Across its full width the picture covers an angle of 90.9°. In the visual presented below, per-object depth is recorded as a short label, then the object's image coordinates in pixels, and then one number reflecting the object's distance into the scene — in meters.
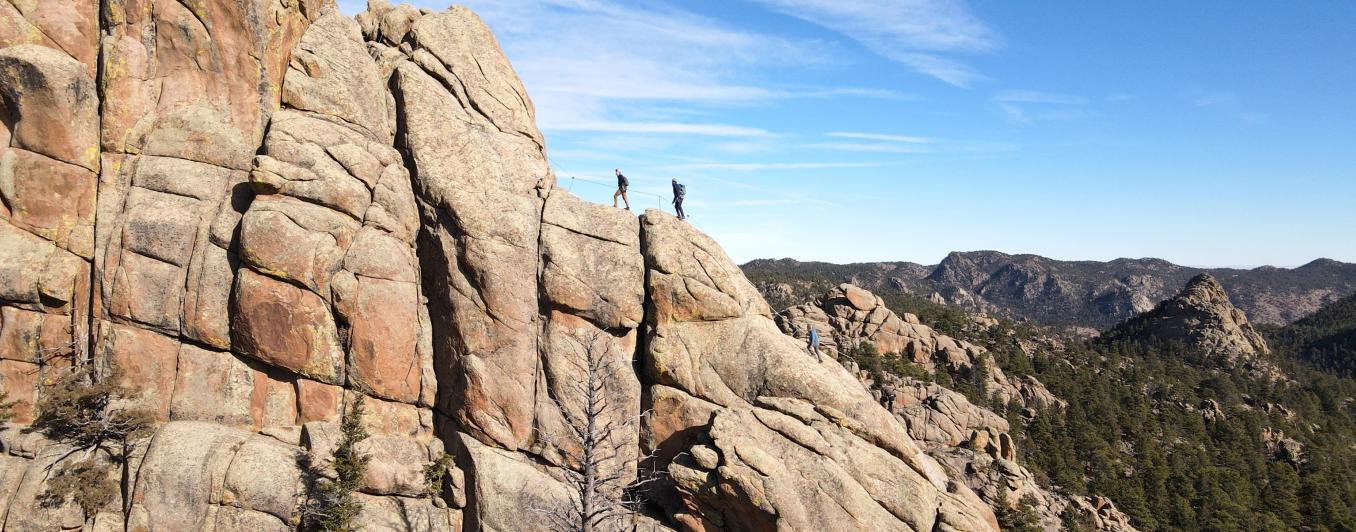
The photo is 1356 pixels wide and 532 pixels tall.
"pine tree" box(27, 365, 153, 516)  23.86
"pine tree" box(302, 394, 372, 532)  23.95
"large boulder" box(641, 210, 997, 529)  25.72
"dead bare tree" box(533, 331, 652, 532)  27.72
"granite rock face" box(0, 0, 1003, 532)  25.73
